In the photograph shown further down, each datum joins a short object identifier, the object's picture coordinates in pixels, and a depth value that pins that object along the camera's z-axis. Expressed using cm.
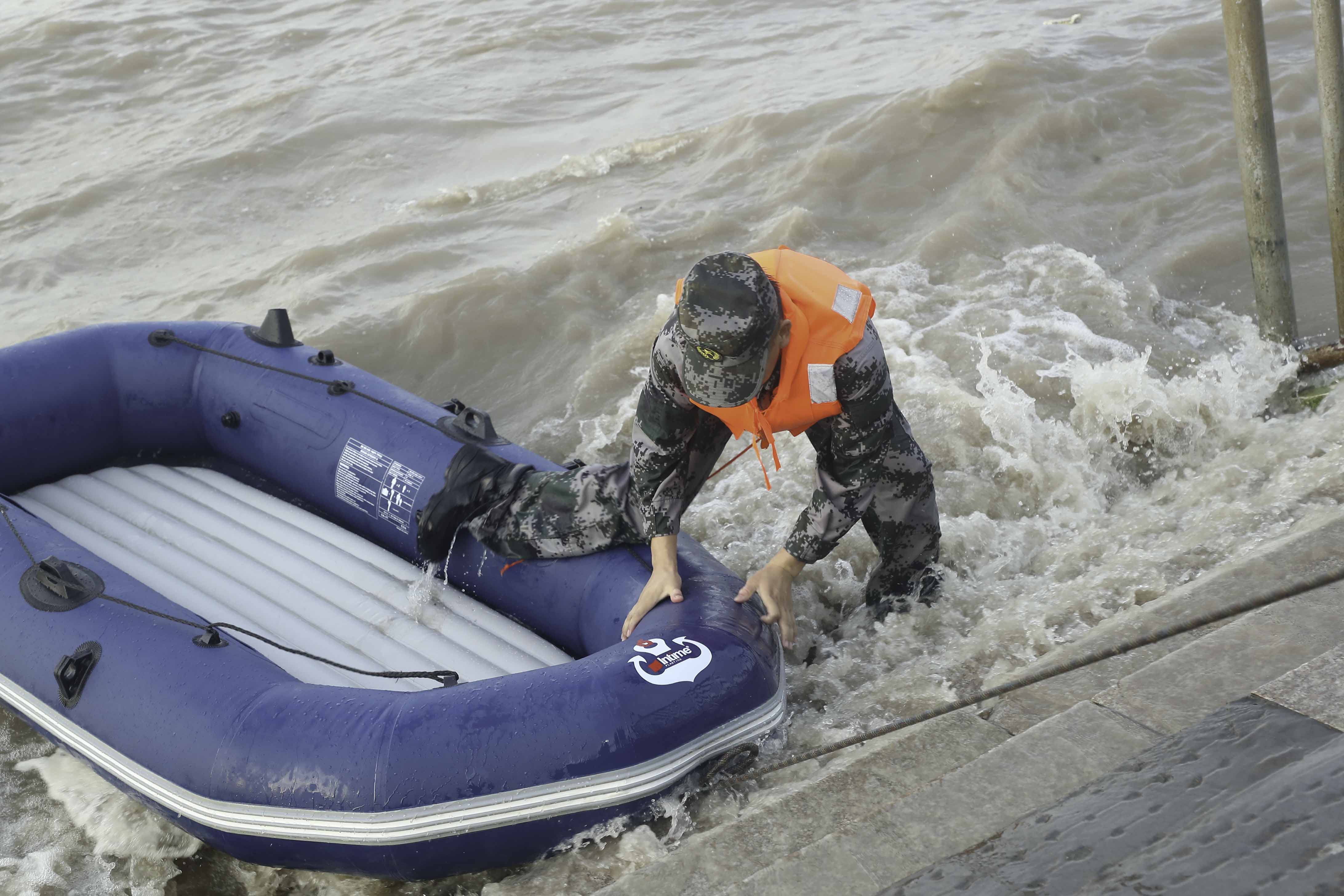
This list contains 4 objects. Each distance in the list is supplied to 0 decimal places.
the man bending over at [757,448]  212
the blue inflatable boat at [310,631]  231
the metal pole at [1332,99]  345
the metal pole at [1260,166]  354
